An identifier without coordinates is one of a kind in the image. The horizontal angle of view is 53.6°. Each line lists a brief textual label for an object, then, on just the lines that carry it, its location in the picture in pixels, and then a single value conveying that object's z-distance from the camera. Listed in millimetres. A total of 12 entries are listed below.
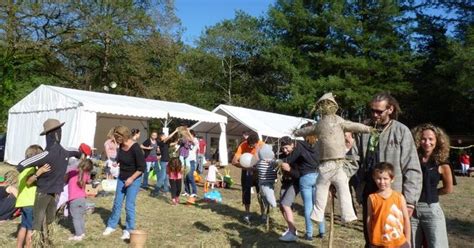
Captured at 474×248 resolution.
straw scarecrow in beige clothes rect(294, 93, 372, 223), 4453
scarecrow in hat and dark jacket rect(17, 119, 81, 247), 5438
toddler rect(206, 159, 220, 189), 12820
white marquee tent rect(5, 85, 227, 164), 16344
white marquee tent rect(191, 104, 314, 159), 22281
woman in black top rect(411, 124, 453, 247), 3861
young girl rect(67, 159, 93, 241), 6797
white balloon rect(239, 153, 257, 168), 7301
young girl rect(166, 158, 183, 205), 9844
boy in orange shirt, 3682
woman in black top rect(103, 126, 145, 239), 6629
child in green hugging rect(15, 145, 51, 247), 5668
